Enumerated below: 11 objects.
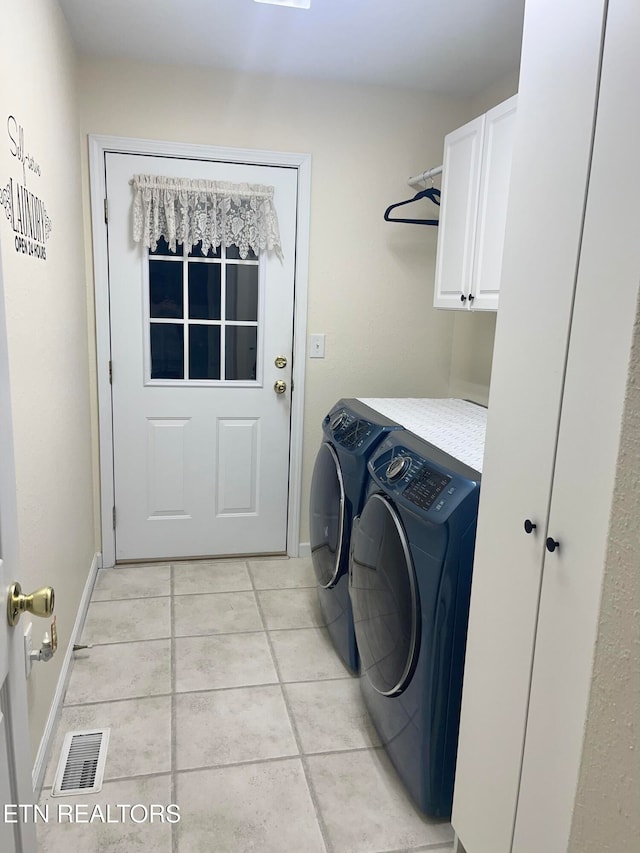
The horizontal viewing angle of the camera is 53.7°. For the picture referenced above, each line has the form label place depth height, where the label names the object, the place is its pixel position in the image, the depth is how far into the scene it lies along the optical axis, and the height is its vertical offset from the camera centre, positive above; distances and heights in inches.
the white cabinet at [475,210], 86.4 +16.2
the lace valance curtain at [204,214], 112.8 +17.2
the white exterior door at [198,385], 116.2 -14.3
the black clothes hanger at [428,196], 113.3 +21.8
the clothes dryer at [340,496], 85.2 -25.9
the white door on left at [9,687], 33.8 -21.4
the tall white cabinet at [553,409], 37.4 -5.7
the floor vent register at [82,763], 68.6 -51.6
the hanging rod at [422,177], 107.6 +24.9
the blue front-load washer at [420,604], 58.9 -28.2
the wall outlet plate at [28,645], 61.6 -33.5
